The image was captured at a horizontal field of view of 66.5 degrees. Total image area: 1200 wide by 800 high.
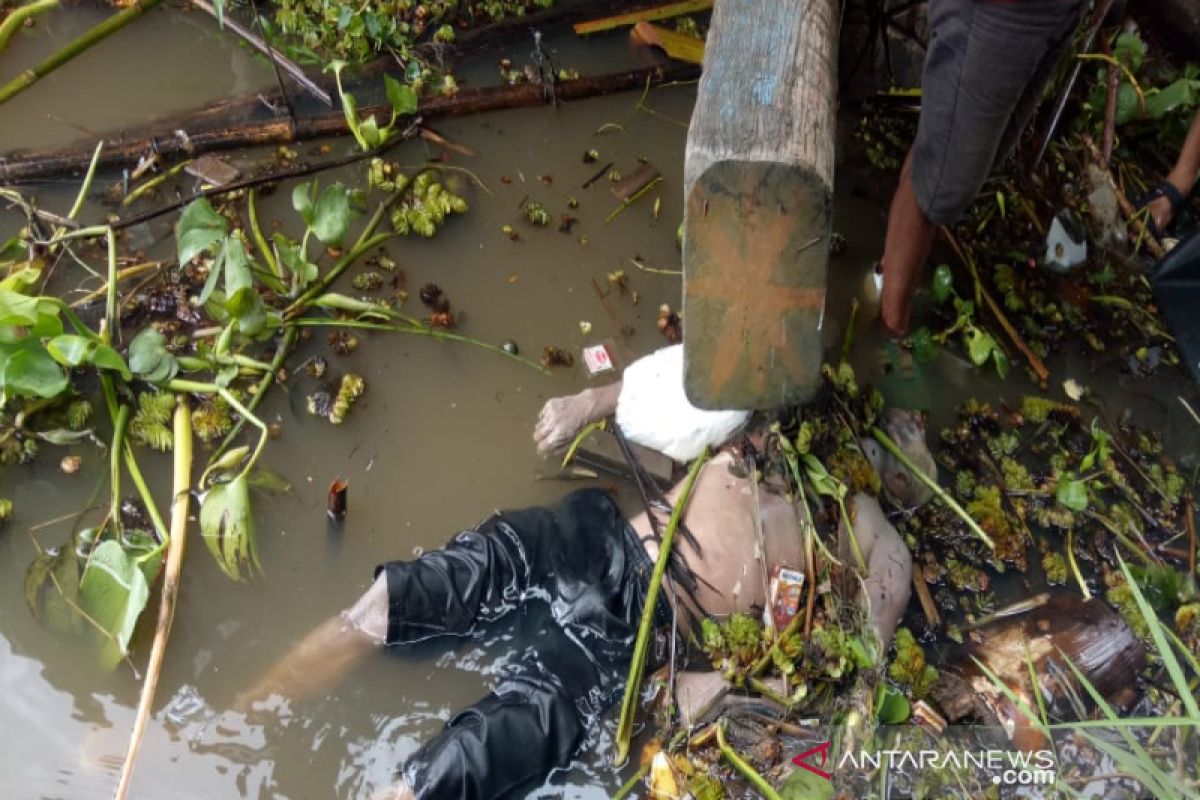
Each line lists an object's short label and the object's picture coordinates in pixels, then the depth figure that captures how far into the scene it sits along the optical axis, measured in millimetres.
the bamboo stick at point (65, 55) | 3775
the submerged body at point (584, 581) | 2930
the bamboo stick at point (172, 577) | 2758
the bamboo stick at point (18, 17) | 3834
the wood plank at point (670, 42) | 4355
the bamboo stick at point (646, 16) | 4398
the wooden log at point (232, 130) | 3719
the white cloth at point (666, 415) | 3047
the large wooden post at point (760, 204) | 2320
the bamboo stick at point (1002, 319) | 3918
